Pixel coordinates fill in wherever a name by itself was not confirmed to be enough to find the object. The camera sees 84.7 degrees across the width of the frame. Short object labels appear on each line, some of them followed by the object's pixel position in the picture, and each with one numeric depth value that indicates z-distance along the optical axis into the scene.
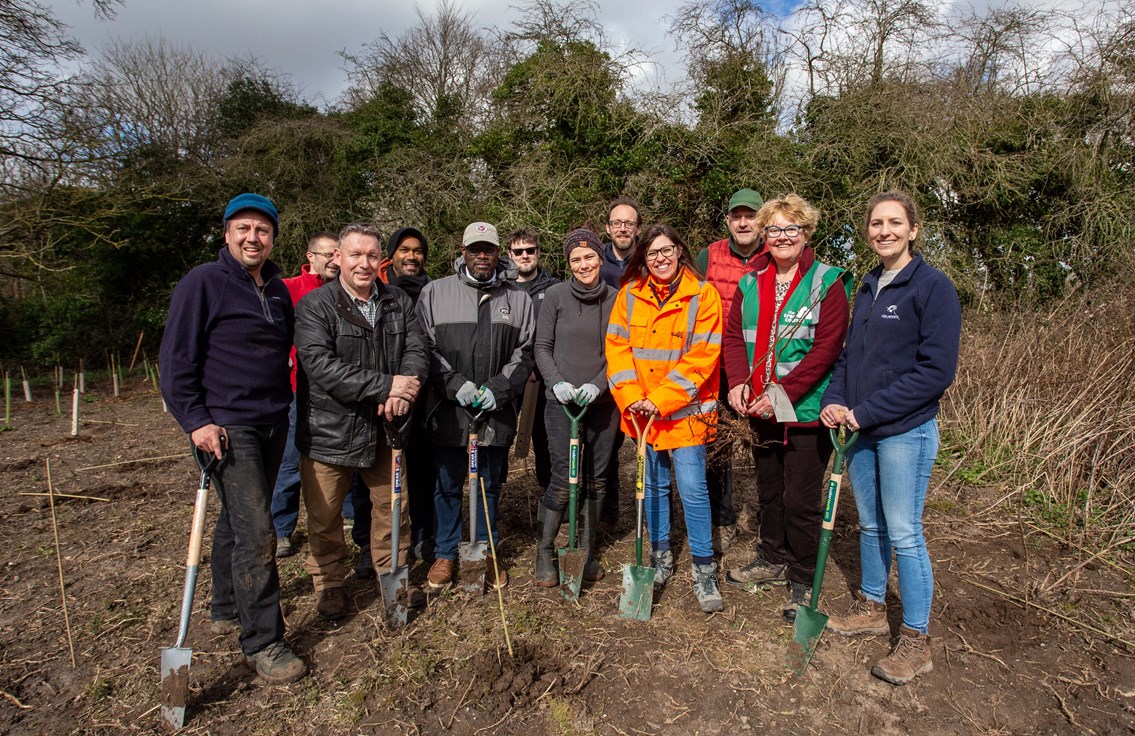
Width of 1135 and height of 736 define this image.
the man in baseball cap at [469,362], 3.76
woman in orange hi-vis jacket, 3.52
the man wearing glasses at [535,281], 4.49
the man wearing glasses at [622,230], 4.48
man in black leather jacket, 3.26
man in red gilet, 3.98
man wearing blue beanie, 2.88
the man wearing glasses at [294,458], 4.34
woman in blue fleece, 2.80
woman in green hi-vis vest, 3.30
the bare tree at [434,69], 15.36
